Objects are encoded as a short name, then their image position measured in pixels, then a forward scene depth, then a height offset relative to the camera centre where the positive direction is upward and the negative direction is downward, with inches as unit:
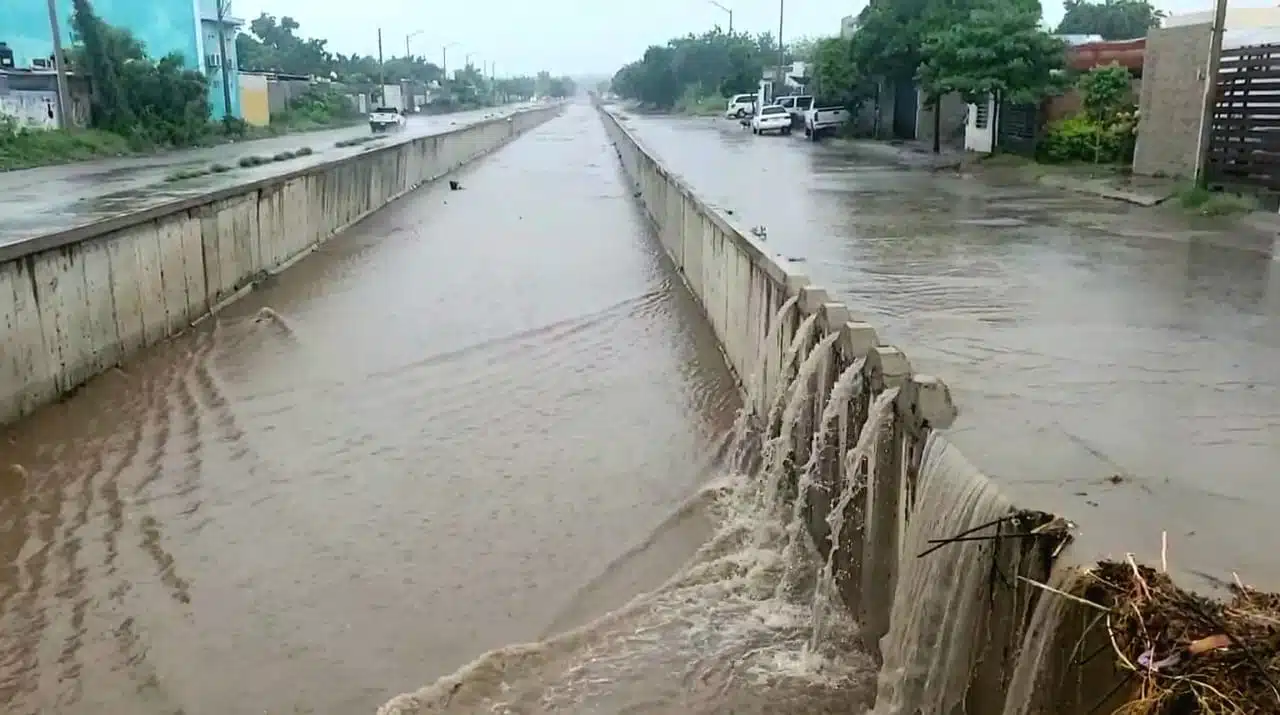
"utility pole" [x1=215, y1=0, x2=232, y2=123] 2578.7 +37.5
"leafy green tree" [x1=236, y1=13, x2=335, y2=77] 4315.9 +109.2
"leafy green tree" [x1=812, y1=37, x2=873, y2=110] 1950.1 +2.1
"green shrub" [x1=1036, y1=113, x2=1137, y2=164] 1106.7 -58.7
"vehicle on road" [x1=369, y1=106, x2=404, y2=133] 2817.4 -100.3
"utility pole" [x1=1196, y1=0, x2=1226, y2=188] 799.7 -12.7
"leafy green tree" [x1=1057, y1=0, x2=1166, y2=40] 2711.6 +134.9
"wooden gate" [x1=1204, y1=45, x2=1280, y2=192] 769.6 -28.1
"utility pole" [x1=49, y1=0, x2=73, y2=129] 1654.8 -0.9
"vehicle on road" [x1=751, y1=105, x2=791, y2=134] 2245.3 -79.2
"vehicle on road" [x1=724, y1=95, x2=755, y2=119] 2967.5 -67.6
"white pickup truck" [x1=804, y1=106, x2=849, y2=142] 2042.3 -69.4
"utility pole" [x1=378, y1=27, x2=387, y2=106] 3932.1 -28.4
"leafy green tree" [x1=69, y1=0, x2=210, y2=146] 1936.5 -12.5
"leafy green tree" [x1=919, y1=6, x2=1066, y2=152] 1202.6 +23.2
